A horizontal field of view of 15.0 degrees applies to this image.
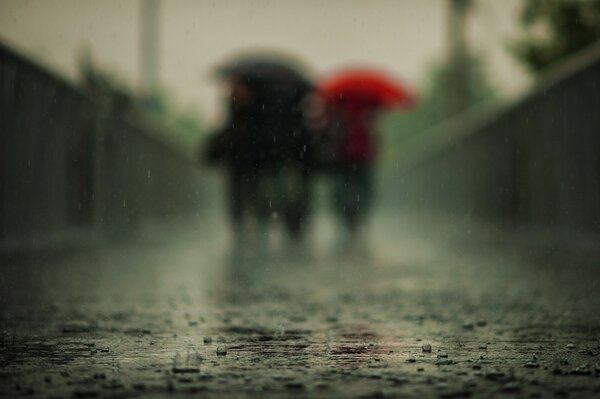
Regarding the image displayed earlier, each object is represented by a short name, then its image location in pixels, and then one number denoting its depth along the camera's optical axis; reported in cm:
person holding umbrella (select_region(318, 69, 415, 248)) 2814
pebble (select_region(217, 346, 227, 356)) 803
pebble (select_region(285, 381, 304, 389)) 660
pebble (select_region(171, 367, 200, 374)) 719
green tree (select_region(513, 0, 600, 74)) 2269
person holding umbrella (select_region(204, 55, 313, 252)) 2566
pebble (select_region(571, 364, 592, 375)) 711
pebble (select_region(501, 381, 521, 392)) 651
